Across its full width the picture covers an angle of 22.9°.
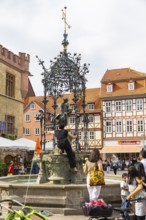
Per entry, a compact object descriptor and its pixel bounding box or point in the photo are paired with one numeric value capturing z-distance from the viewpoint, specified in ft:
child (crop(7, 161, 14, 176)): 53.25
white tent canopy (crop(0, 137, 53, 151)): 58.95
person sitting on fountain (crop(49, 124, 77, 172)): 29.66
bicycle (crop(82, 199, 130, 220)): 15.64
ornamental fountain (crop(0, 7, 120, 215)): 24.84
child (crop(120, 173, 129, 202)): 23.71
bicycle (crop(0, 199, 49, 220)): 13.46
